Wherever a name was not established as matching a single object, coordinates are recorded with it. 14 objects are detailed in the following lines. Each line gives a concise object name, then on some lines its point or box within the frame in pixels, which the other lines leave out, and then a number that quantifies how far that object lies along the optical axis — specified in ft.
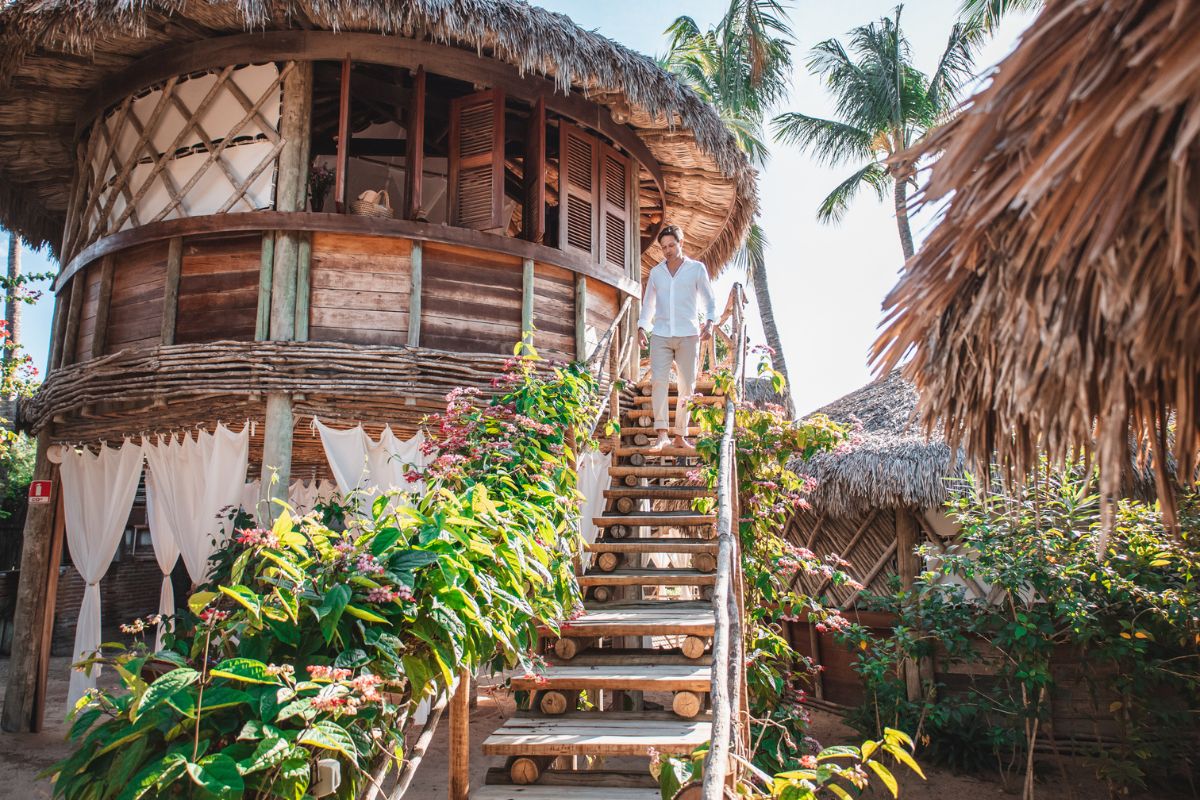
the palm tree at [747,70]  57.11
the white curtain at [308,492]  35.19
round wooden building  20.65
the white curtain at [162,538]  23.59
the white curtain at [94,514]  23.99
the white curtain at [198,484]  21.11
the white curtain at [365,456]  20.48
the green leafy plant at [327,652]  7.27
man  19.48
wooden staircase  11.56
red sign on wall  25.97
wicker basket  22.52
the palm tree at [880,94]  55.11
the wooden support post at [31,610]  25.18
